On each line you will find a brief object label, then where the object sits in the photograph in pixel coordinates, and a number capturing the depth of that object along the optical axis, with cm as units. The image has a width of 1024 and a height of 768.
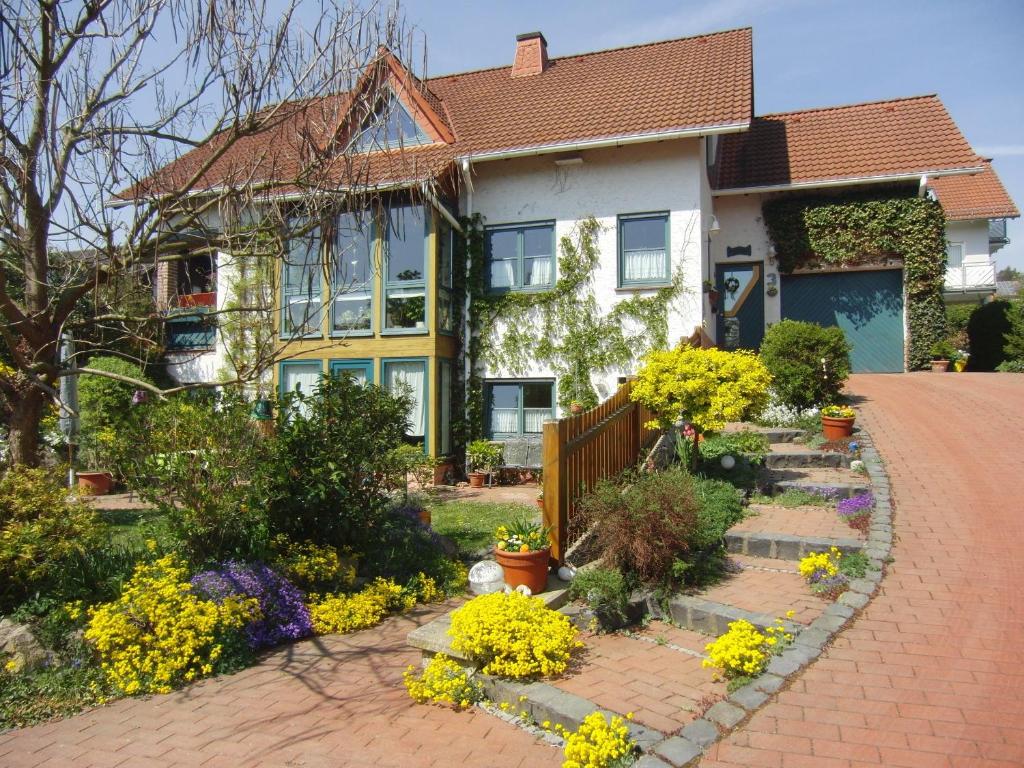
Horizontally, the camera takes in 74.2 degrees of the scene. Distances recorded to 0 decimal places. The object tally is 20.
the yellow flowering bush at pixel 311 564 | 588
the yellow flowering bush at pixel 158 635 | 457
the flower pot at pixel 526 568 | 541
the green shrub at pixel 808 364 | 1115
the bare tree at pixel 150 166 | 486
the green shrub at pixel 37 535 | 499
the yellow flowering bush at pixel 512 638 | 425
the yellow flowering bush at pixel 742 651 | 407
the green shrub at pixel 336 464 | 614
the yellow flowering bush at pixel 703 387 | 749
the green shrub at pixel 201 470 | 553
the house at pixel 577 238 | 1290
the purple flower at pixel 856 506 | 678
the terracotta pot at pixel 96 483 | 1159
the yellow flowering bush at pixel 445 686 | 419
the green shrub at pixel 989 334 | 1767
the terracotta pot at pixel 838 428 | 955
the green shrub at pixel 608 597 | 509
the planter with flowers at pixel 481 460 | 1296
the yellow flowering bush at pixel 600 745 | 323
